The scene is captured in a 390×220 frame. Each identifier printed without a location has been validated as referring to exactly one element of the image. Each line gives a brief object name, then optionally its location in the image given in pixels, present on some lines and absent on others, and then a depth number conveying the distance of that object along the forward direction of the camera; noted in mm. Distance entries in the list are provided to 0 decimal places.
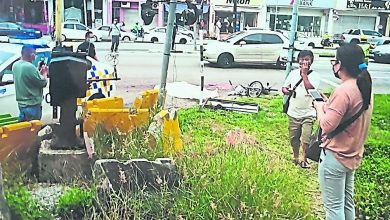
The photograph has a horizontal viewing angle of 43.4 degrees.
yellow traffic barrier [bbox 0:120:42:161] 4777
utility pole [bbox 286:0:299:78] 9664
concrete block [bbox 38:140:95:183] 4883
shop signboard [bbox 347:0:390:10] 42031
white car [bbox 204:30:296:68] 19297
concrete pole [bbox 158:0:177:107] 7324
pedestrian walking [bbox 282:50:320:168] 6059
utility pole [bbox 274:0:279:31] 41719
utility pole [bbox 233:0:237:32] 36406
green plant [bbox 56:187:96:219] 4066
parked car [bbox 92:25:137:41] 32719
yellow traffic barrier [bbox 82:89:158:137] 5543
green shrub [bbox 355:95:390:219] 4680
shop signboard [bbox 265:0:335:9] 41156
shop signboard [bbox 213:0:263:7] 40938
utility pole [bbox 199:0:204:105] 10445
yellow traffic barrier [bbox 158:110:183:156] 4980
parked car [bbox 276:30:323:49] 33444
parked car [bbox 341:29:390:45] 33375
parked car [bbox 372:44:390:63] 25594
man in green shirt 6473
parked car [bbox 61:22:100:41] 31078
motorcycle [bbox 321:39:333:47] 35062
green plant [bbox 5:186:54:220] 3801
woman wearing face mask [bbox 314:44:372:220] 3684
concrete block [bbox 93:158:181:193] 4211
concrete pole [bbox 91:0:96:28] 39094
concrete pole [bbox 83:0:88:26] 37356
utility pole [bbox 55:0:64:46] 10172
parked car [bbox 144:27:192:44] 34844
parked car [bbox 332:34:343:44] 36469
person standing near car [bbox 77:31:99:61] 11598
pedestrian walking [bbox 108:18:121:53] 22516
